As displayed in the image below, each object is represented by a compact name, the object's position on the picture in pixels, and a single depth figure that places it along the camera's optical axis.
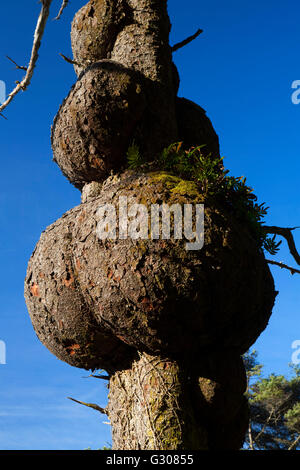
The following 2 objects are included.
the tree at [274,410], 15.24
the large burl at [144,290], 2.99
